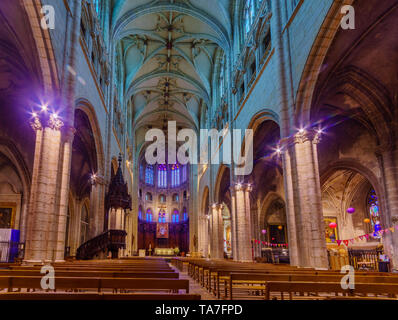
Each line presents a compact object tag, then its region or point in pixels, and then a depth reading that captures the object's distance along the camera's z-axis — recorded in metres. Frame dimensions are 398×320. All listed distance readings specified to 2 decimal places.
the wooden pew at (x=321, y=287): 3.63
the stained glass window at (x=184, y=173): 45.91
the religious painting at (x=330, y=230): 23.23
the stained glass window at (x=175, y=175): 48.00
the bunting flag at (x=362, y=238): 14.21
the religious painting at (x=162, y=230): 43.41
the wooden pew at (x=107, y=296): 2.68
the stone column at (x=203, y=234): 32.19
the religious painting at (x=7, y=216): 19.44
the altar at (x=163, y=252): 41.22
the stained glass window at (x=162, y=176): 48.55
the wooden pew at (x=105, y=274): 4.60
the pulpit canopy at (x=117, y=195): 18.11
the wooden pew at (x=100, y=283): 3.54
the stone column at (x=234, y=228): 18.17
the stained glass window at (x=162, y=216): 46.53
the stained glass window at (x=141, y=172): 46.58
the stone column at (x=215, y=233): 25.16
